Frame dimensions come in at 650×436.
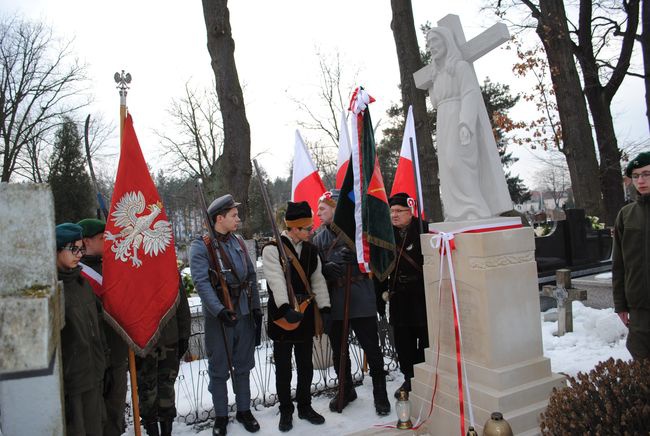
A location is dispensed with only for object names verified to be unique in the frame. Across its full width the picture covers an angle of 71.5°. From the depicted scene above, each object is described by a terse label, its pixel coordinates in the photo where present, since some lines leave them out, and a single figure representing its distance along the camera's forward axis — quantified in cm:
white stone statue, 394
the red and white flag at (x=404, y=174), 603
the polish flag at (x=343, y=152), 608
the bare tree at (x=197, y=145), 3022
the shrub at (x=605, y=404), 190
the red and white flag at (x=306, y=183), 616
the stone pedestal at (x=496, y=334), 338
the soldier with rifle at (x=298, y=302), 397
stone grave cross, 584
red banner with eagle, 338
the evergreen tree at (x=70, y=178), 2431
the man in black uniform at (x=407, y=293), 436
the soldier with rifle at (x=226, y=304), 392
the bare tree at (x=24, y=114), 2253
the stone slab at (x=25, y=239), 208
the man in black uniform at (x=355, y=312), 429
